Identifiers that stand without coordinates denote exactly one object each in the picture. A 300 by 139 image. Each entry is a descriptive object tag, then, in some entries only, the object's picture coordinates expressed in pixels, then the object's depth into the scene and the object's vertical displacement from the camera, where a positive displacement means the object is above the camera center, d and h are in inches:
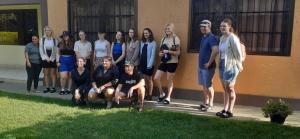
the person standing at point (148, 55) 293.4 -15.4
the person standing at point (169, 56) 282.8 -15.4
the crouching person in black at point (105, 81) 279.7 -36.7
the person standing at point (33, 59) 337.7 -22.2
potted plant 220.5 -46.6
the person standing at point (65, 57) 328.8 -19.4
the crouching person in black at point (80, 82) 287.6 -38.4
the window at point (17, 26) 493.0 +15.1
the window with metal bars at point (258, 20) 261.9 +14.2
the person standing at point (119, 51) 308.2 -12.7
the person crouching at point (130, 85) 269.0 -37.9
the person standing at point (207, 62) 257.3 -18.6
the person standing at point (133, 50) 302.7 -11.4
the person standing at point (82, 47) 327.0 -9.9
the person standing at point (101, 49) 319.0 -11.2
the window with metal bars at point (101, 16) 329.7 +20.3
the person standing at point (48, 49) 337.4 -12.3
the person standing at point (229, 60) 237.3 -15.4
